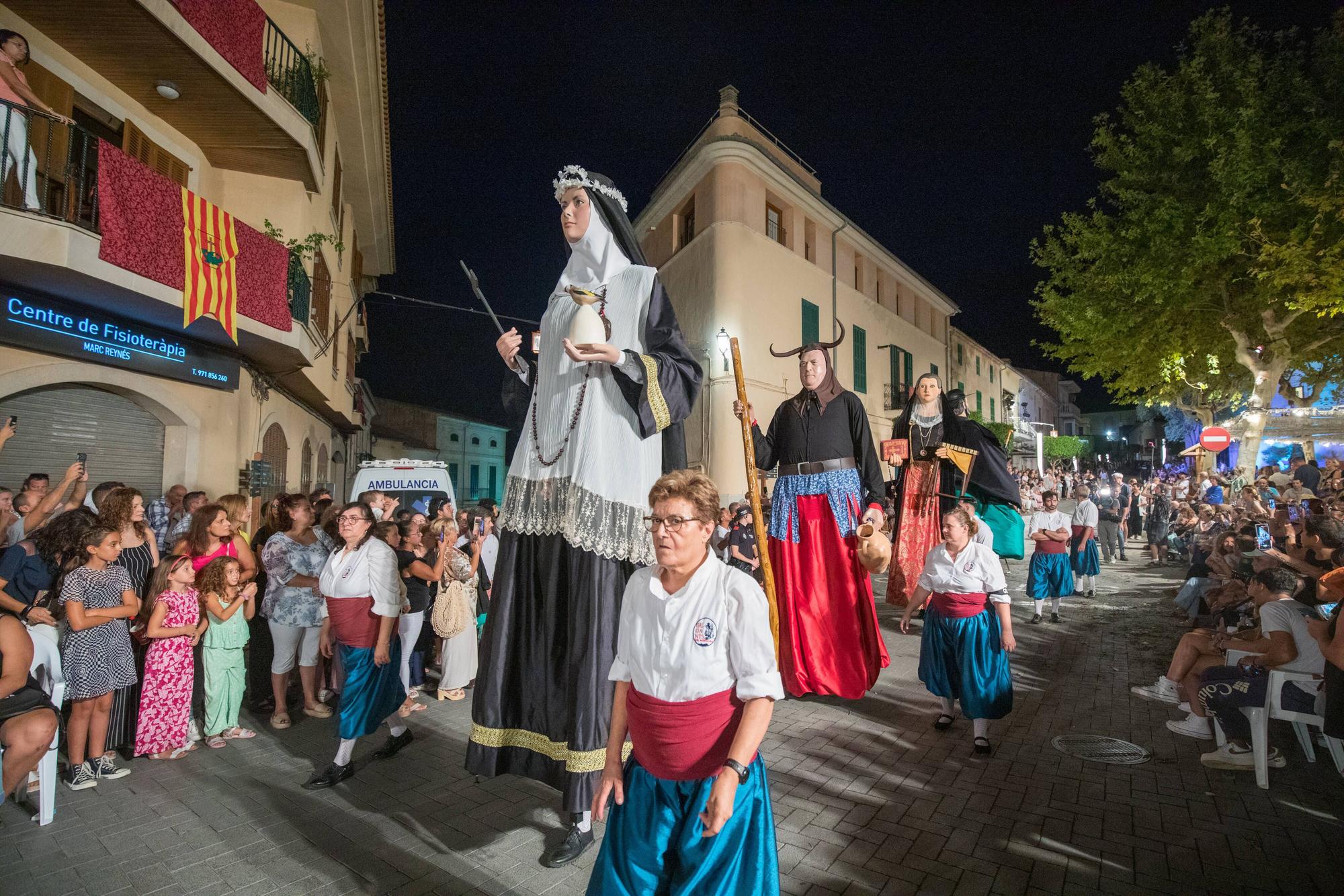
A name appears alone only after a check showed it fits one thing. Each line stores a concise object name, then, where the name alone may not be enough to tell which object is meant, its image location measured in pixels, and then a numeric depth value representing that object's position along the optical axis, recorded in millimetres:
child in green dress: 4906
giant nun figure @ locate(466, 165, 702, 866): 3055
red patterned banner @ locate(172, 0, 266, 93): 8430
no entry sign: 15016
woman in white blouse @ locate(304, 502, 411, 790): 4055
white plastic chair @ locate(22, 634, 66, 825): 3955
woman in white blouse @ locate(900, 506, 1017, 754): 4609
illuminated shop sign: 7215
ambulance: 10969
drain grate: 4402
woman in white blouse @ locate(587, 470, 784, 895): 1991
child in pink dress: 4602
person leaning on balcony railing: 6426
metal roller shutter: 7648
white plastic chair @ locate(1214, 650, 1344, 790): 3982
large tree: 12656
